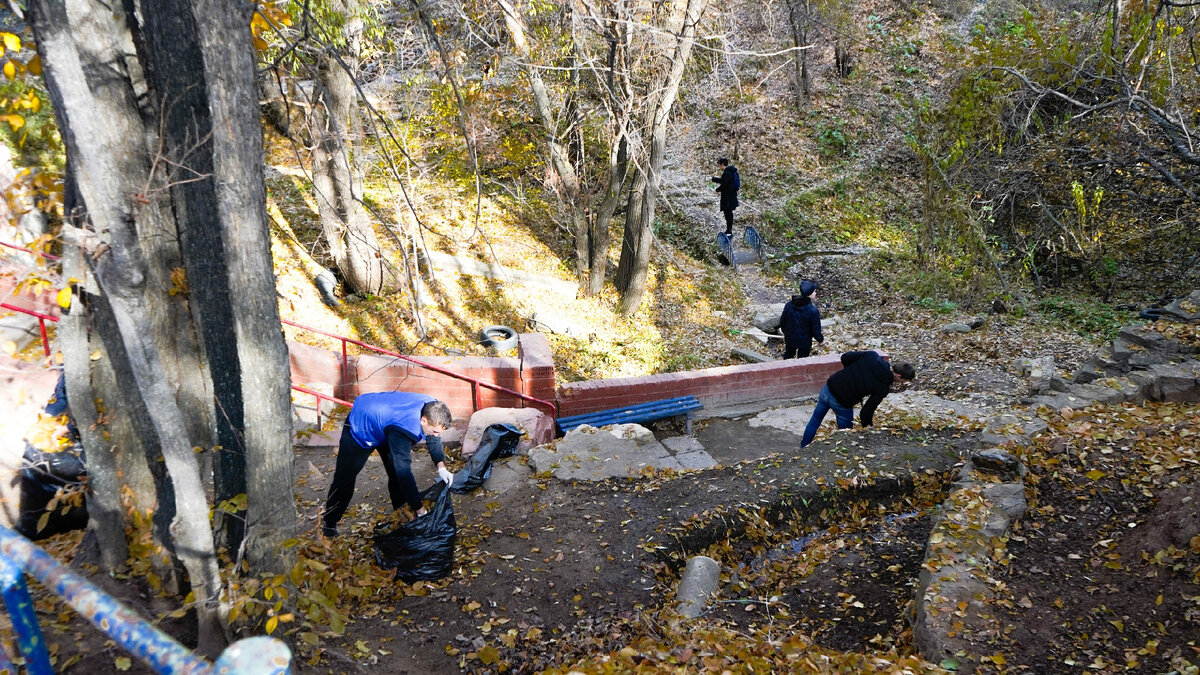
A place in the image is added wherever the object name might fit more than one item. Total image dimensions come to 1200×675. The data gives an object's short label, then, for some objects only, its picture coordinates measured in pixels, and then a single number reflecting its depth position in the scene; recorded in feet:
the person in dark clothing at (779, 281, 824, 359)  32.99
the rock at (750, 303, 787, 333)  44.24
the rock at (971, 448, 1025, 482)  20.06
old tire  33.58
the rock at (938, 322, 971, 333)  39.29
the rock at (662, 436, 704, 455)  26.81
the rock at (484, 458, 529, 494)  21.70
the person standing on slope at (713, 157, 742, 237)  52.85
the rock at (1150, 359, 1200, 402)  25.18
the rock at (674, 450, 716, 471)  25.23
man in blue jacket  16.98
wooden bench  28.78
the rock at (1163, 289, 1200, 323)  32.09
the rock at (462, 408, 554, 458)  24.27
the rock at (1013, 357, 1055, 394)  30.22
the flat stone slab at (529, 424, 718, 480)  22.67
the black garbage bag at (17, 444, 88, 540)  16.14
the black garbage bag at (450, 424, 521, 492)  21.54
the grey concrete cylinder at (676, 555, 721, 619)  16.19
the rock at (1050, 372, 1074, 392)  28.37
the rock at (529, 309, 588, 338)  38.52
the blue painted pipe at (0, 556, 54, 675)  6.90
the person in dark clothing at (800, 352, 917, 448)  23.45
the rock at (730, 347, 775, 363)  38.09
